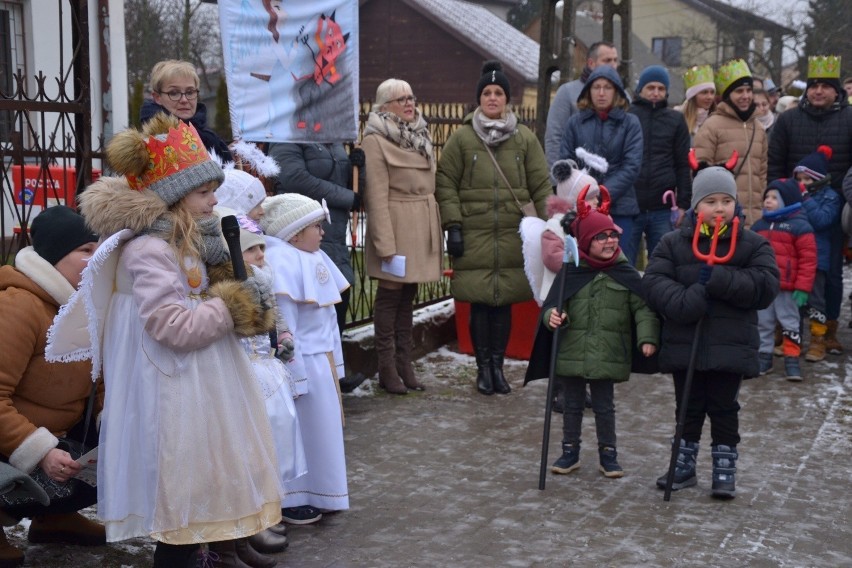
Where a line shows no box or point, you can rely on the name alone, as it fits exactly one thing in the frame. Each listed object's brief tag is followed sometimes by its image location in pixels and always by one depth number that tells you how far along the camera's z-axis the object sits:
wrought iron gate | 5.39
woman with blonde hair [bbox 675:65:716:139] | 9.70
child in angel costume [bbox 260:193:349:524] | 5.09
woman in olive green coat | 7.64
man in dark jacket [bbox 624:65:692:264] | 8.27
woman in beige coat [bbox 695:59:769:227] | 8.59
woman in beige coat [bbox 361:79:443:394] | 7.38
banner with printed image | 6.25
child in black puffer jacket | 5.34
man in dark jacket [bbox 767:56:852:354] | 8.76
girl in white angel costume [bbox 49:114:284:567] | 3.79
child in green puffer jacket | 5.74
